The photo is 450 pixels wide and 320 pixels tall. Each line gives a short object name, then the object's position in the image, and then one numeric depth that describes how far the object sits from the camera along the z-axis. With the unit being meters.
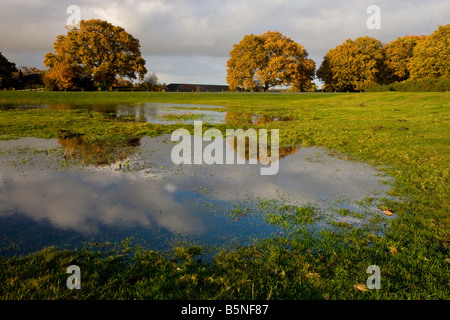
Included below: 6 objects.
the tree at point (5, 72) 59.94
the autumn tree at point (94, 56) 55.59
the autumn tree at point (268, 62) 58.91
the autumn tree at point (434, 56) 46.78
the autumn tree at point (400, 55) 61.16
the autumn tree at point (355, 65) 59.59
